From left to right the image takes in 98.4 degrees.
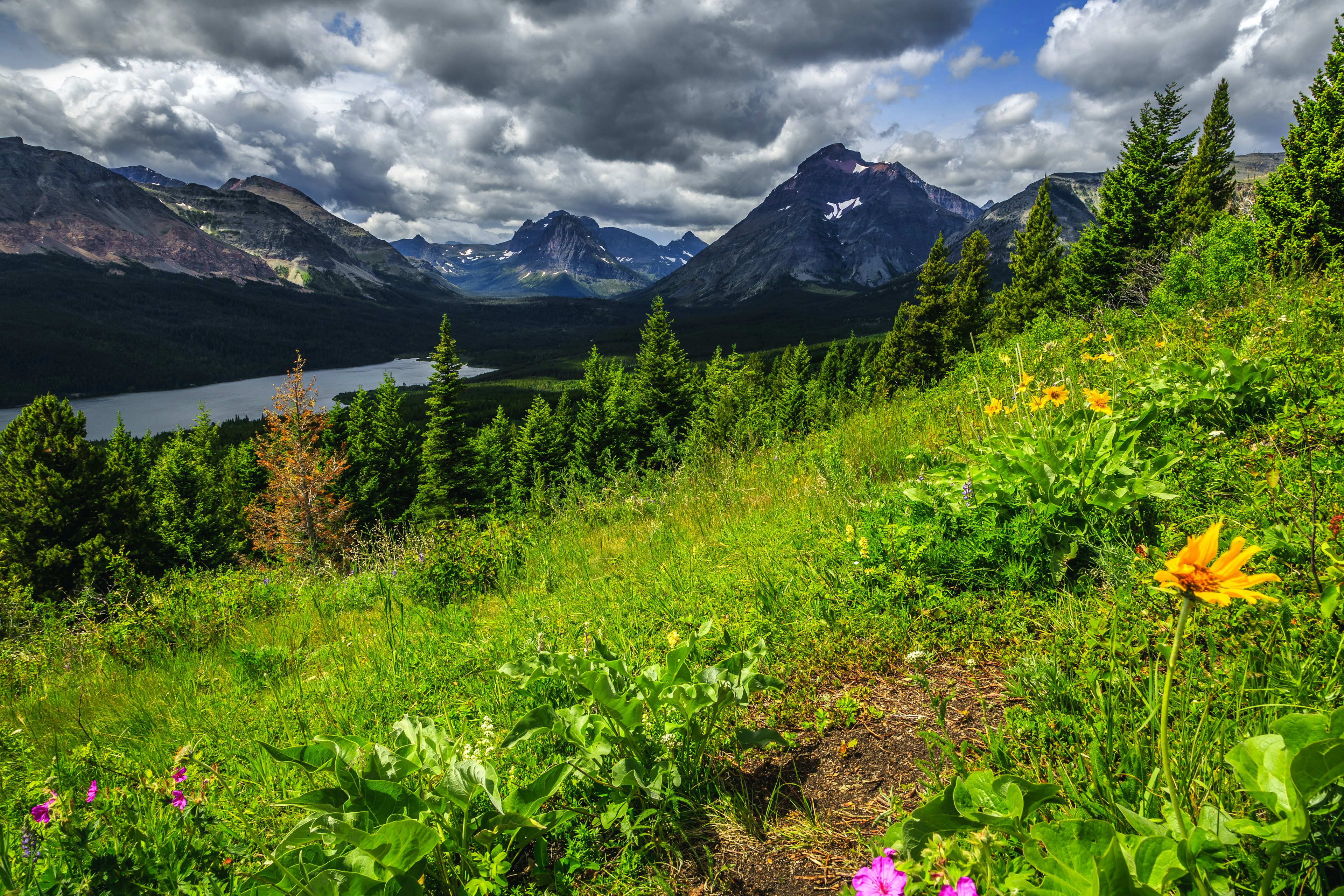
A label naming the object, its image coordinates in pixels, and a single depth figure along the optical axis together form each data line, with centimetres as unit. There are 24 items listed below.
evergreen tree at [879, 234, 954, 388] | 3169
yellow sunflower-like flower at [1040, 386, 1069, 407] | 321
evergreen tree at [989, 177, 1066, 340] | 2942
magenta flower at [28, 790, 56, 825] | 154
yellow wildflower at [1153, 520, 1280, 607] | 103
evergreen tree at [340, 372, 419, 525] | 3703
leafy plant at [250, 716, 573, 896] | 132
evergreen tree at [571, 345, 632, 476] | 3600
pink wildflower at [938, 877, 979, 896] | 92
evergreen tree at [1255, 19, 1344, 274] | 1365
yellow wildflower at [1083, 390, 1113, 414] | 290
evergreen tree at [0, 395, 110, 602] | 2277
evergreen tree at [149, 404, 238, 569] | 2959
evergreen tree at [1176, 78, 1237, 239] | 2494
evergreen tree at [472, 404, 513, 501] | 3697
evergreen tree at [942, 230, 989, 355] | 3059
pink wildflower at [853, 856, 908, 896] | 100
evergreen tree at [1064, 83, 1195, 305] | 2552
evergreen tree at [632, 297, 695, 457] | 3662
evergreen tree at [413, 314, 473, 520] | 3325
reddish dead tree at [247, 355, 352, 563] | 2756
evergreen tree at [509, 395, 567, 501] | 3619
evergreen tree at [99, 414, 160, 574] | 2456
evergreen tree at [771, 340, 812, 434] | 3888
